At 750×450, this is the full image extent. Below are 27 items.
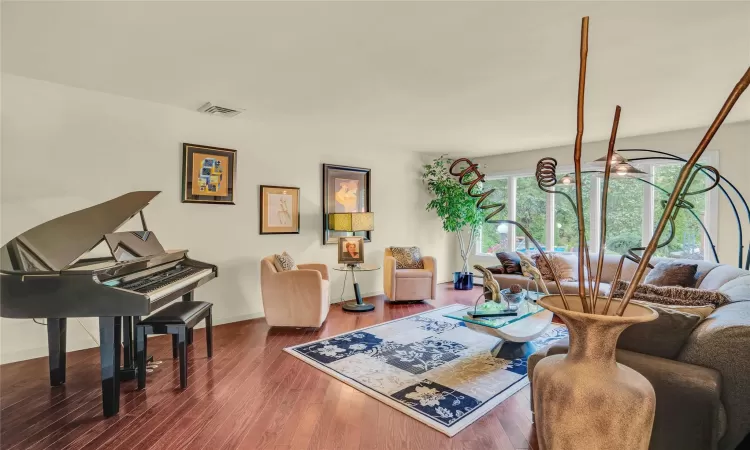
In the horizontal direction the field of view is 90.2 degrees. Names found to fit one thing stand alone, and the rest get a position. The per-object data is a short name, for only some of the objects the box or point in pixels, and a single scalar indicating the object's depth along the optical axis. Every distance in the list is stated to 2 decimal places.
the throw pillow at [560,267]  5.16
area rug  2.45
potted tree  6.43
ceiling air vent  3.91
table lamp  5.11
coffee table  3.10
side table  5.01
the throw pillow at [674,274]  3.96
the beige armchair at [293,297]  4.07
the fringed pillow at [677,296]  2.31
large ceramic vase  0.80
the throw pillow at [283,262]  4.35
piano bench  2.68
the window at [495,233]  6.95
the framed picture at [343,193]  5.43
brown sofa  1.54
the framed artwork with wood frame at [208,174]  4.11
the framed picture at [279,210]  4.75
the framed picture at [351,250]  5.18
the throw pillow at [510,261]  5.46
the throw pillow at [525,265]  3.15
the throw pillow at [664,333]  1.74
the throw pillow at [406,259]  5.79
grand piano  2.24
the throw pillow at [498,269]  5.59
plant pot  6.59
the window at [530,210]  6.48
